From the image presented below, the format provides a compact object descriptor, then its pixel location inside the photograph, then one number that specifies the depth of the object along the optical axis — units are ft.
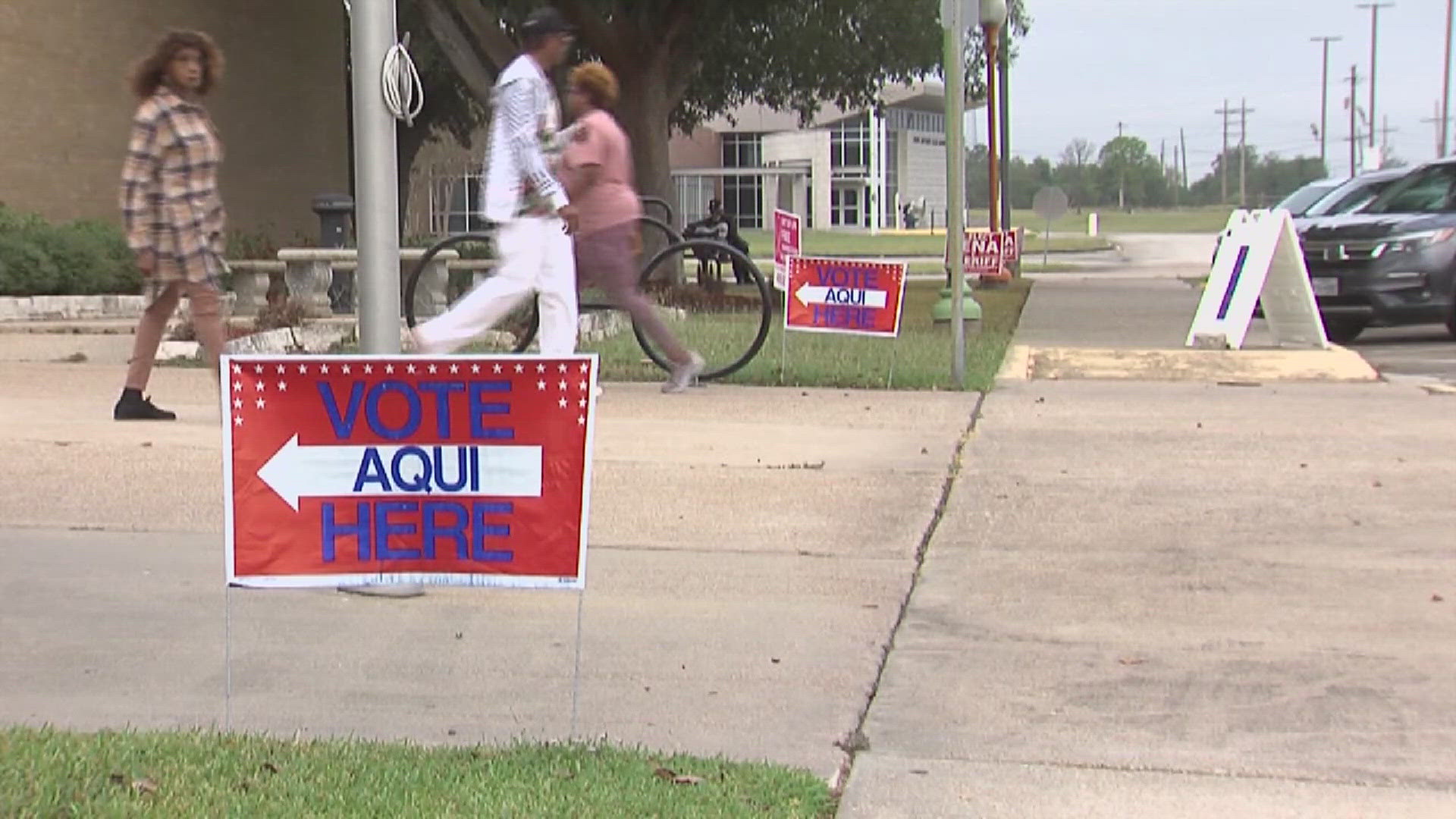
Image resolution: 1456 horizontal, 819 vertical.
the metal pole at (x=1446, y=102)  173.37
